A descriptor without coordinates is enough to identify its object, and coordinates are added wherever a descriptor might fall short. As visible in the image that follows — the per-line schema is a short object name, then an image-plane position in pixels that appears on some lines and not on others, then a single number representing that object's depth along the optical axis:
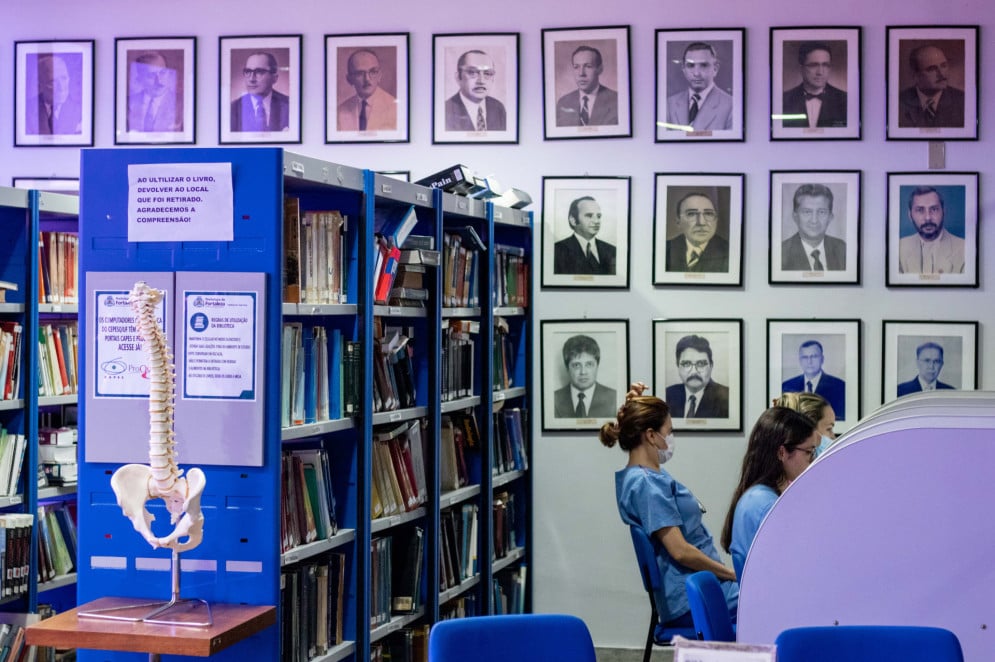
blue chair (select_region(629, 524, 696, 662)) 5.03
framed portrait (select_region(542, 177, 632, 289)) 6.60
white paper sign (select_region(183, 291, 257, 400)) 3.64
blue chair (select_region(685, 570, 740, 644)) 3.55
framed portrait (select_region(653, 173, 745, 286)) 6.52
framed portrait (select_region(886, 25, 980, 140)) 6.36
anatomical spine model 3.41
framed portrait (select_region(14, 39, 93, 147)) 6.85
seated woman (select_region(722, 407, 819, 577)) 4.73
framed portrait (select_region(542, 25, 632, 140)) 6.55
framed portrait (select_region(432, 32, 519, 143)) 6.62
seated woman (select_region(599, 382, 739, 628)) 5.04
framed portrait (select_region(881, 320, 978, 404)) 6.38
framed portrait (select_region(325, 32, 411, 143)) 6.68
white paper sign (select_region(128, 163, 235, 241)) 3.65
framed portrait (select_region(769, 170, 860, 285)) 6.46
